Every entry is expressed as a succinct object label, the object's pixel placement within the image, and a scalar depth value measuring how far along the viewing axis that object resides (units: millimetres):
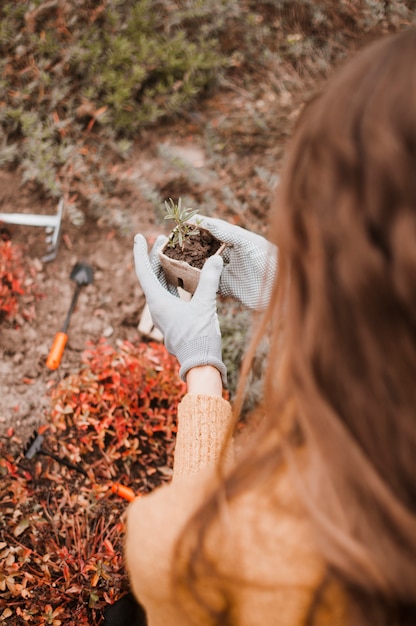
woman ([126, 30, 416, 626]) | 877
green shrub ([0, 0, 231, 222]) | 3062
